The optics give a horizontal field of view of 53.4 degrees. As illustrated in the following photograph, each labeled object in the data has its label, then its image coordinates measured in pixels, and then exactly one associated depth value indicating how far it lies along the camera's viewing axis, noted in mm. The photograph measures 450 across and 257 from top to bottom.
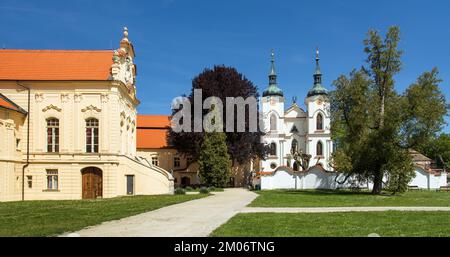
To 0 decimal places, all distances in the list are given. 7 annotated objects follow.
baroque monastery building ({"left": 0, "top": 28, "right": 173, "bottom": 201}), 32312
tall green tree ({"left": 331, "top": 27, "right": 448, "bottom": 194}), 31828
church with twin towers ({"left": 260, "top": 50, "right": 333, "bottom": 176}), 71250
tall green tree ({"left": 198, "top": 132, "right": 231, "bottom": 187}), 44250
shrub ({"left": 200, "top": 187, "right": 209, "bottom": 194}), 36062
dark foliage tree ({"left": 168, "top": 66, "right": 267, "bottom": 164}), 48469
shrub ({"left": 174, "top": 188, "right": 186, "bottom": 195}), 35884
